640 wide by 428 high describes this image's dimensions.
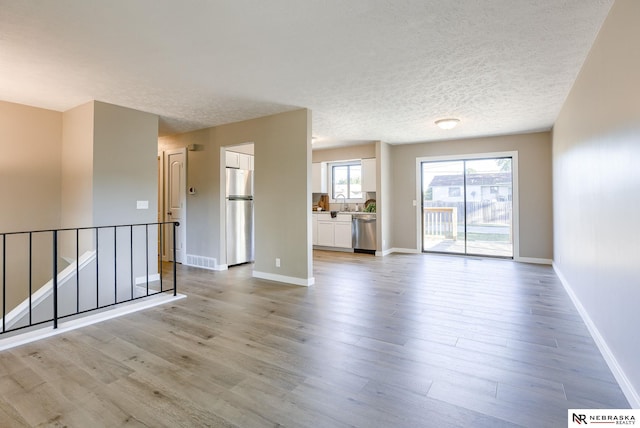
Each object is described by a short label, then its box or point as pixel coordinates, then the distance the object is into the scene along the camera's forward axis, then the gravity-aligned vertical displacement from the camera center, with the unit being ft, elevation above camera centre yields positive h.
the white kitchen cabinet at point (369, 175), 24.13 +3.04
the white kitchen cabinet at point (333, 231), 25.00 -1.31
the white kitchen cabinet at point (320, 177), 26.86 +3.20
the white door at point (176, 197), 20.03 +1.23
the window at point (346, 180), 26.40 +2.93
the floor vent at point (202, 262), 18.65 -2.81
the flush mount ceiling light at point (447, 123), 16.46 +4.77
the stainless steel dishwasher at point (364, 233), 23.91 -1.42
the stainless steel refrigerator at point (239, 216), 19.15 -0.06
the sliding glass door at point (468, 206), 21.77 +0.53
